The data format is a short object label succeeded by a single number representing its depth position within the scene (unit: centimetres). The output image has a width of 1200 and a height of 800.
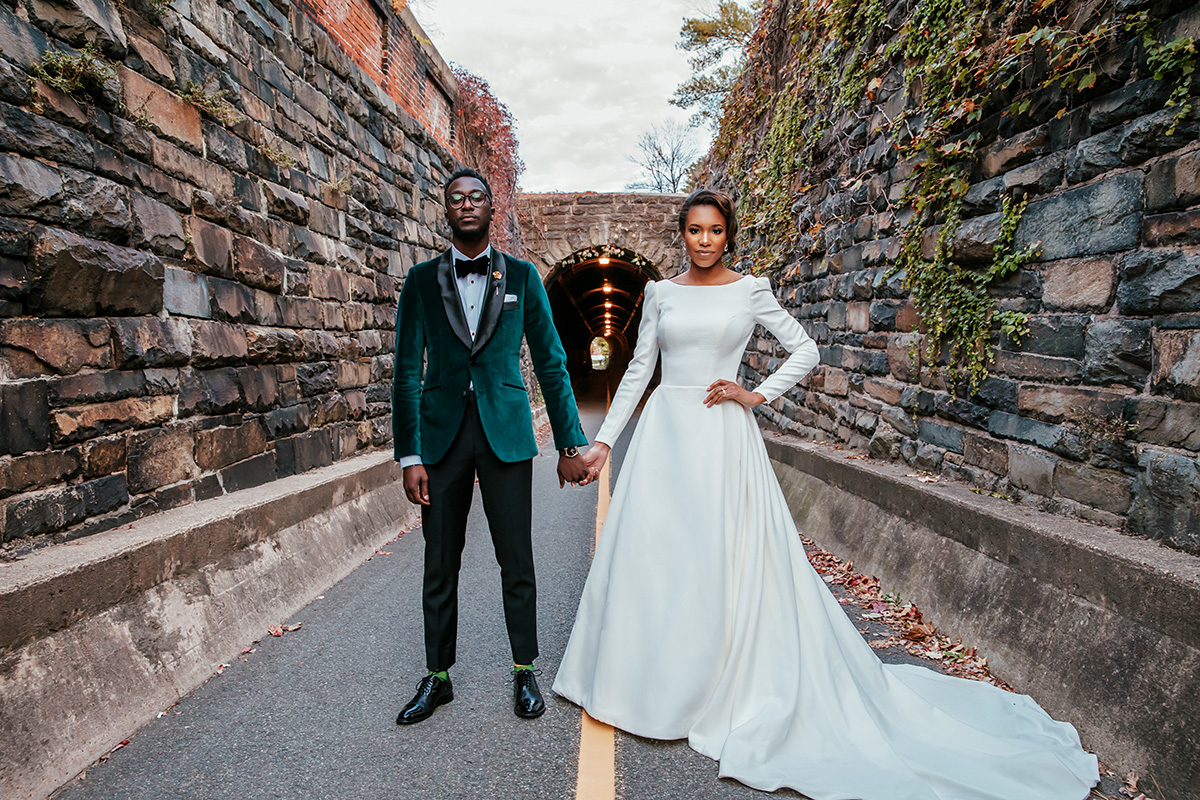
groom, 292
